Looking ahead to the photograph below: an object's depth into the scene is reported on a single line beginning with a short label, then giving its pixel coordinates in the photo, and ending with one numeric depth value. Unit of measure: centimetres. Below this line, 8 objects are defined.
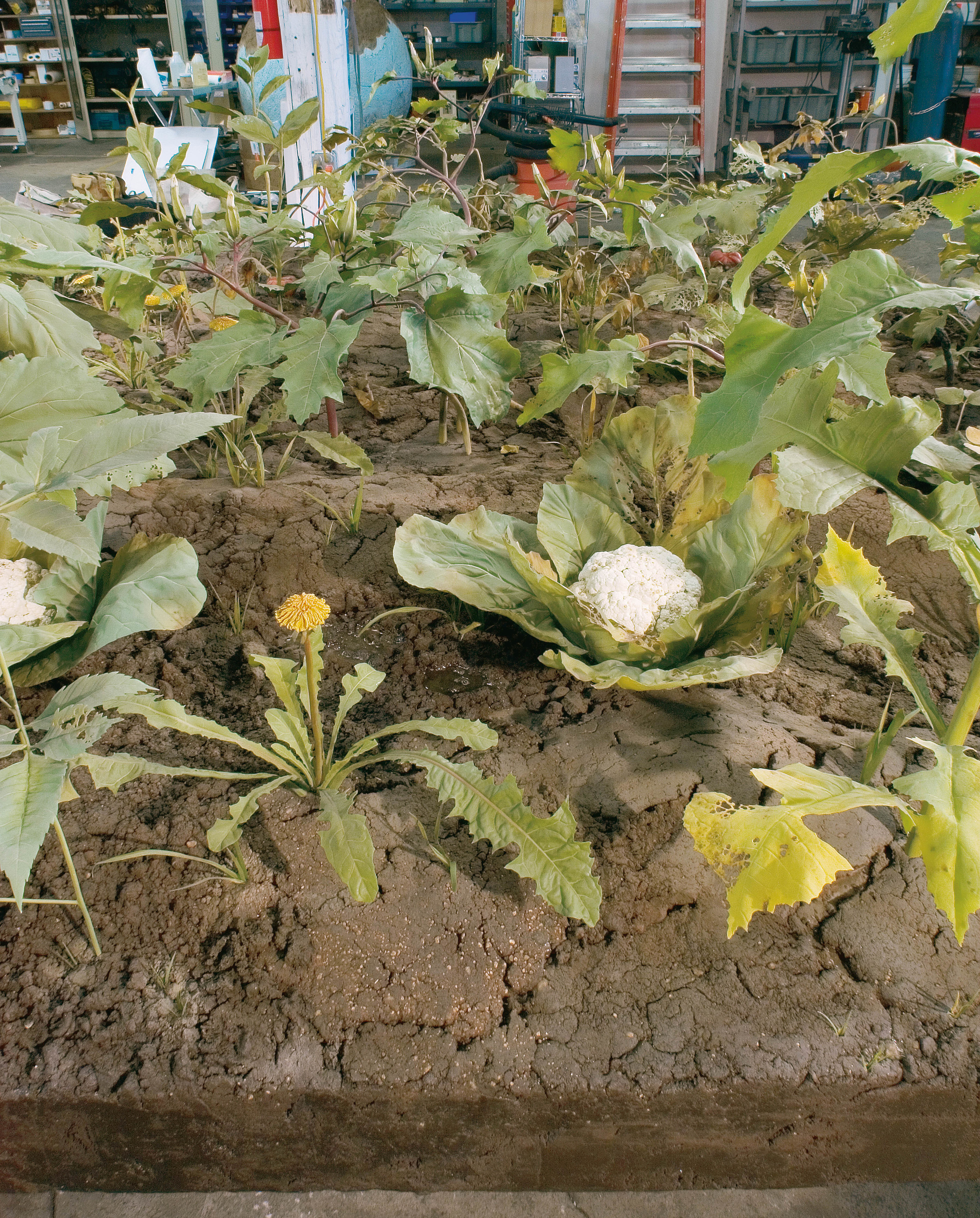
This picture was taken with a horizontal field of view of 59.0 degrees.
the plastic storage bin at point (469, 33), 980
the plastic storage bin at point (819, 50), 729
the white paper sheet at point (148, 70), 432
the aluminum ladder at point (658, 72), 668
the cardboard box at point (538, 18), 619
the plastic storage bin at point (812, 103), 704
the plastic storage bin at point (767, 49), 734
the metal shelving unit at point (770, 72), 708
